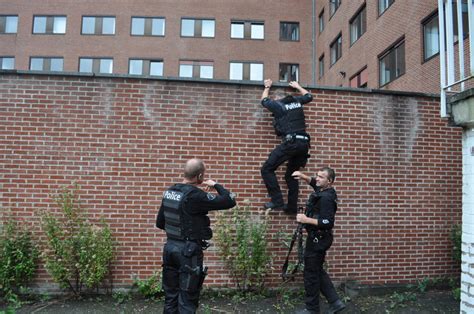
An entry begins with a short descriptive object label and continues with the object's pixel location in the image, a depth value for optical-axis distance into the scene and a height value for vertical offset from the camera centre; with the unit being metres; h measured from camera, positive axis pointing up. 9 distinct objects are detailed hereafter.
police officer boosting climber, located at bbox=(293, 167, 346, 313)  4.46 -0.64
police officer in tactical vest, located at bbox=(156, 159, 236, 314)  3.74 -0.52
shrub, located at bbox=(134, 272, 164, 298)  5.21 -1.41
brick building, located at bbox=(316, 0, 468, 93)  13.34 +6.14
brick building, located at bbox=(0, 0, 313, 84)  28.28 +10.40
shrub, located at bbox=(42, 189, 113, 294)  4.98 -0.91
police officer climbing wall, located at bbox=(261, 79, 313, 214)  5.41 +0.55
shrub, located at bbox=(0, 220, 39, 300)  4.98 -1.04
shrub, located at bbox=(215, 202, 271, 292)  5.25 -0.87
